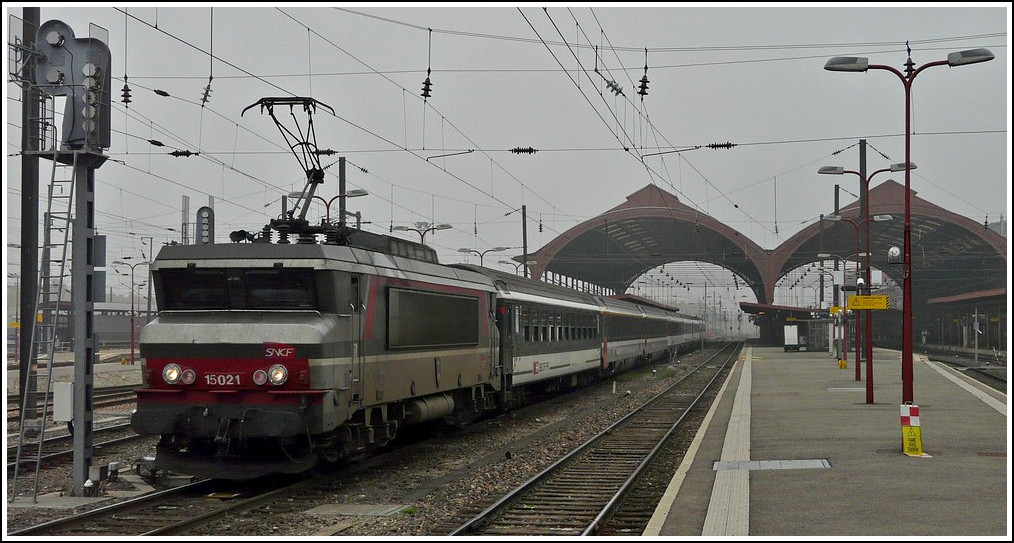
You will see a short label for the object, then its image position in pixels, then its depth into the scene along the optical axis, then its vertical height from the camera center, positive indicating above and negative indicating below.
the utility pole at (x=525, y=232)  52.06 +4.23
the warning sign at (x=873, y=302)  26.11 +0.39
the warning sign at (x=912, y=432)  16.36 -1.77
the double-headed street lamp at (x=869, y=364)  26.88 -1.17
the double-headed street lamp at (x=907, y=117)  18.56 +3.78
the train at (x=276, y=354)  13.12 -0.47
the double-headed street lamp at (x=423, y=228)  43.93 +3.82
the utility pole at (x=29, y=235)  20.41 +1.61
